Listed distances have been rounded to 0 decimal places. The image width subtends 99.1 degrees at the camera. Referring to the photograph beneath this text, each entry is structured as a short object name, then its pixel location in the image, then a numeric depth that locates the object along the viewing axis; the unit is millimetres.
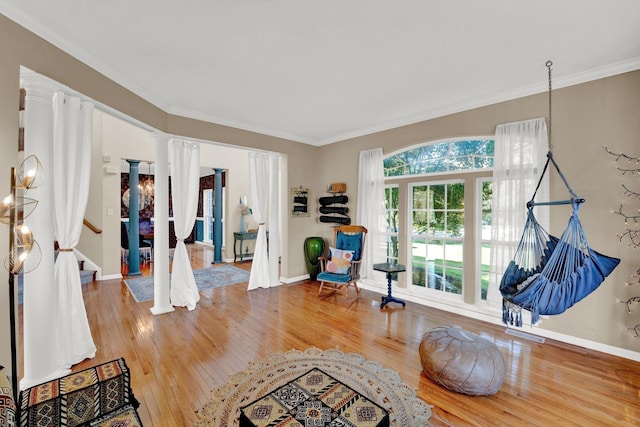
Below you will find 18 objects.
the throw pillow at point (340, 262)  4441
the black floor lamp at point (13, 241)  1701
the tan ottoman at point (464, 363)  2082
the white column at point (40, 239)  2152
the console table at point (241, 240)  7227
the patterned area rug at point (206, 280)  4590
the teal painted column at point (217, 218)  7077
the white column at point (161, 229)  3693
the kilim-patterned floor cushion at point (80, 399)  1355
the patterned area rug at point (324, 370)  1896
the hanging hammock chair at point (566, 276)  2257
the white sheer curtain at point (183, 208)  3916
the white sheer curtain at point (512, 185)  3070
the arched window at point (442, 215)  3648
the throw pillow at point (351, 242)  4613
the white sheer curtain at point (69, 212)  2396
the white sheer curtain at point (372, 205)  4605
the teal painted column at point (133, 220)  5762
